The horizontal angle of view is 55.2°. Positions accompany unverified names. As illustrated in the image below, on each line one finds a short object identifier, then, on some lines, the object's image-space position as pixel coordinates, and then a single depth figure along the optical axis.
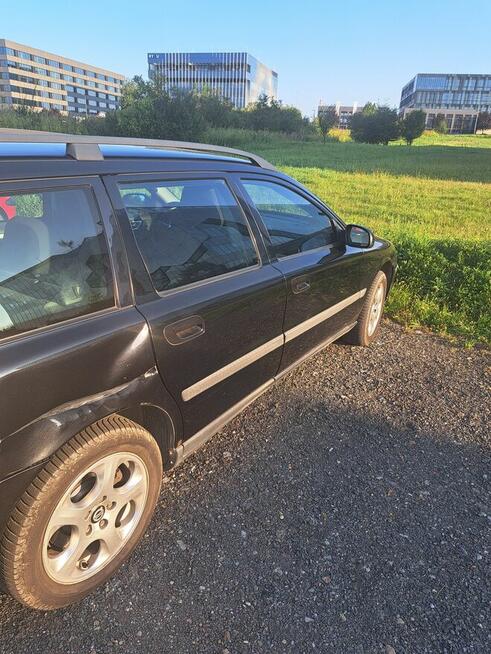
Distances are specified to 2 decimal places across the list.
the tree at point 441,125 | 115.80
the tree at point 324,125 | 73.69
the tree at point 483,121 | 122.19
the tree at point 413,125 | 76.38
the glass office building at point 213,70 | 121.25
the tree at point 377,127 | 76.94
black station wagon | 1.63
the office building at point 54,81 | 110.38
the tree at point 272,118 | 68.88
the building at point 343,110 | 171.75
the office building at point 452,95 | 132.88
